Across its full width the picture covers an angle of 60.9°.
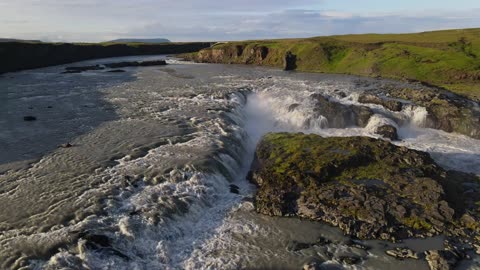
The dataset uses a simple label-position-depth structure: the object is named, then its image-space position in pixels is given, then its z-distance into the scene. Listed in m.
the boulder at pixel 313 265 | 19.11
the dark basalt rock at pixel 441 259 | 19.34
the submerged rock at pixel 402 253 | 20.25
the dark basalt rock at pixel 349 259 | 19.80
